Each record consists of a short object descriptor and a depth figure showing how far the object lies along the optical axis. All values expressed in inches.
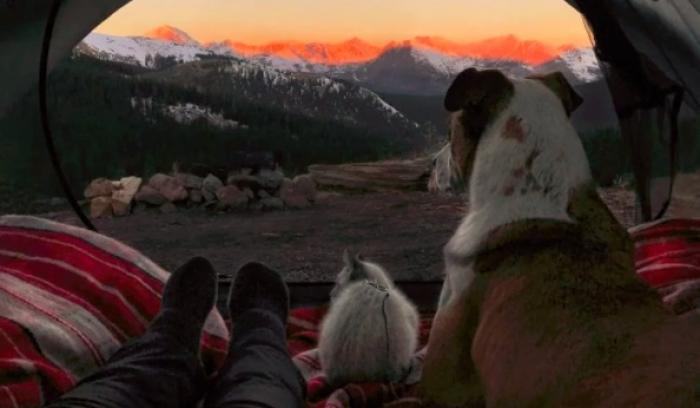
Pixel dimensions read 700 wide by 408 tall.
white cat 73.9
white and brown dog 49.6
